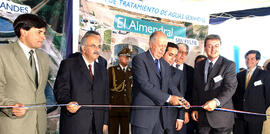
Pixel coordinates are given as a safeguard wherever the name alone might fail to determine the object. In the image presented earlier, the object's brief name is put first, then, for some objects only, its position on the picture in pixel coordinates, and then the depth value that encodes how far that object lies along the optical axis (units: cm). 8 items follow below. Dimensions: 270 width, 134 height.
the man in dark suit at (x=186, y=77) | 444
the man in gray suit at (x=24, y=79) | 231
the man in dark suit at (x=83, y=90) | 279
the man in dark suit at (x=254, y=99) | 448
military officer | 454
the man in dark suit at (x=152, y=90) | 291
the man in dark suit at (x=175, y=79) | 332
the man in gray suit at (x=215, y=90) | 330
